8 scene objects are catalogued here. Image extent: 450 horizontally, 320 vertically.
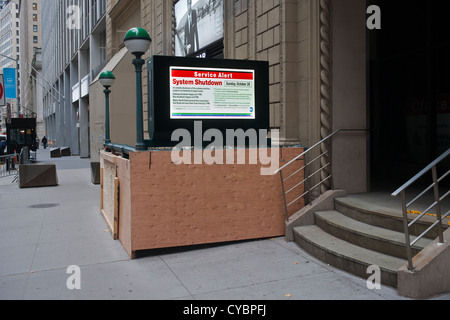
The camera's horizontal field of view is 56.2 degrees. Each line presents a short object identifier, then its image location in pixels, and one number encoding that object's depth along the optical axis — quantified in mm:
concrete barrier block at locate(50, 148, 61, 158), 35938
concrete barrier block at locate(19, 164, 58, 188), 15508
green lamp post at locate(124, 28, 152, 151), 6586
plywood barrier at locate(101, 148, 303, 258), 6453
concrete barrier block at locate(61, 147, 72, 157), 38862
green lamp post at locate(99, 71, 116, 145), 11362
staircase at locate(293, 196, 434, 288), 5082
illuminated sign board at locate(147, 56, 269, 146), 7047
